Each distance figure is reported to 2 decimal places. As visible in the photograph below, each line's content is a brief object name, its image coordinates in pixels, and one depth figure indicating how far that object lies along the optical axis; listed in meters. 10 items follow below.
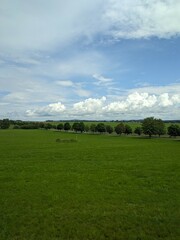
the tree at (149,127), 96.36
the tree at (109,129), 122.28
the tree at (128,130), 112.89
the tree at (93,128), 130.46
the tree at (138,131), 105.94
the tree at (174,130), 89.70
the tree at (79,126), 134.08
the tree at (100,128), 123.50
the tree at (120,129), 112.42
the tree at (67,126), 147.95
